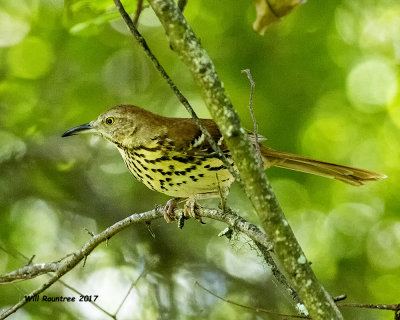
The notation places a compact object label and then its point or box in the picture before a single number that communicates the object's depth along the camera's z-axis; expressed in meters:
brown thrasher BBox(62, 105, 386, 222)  7.82
